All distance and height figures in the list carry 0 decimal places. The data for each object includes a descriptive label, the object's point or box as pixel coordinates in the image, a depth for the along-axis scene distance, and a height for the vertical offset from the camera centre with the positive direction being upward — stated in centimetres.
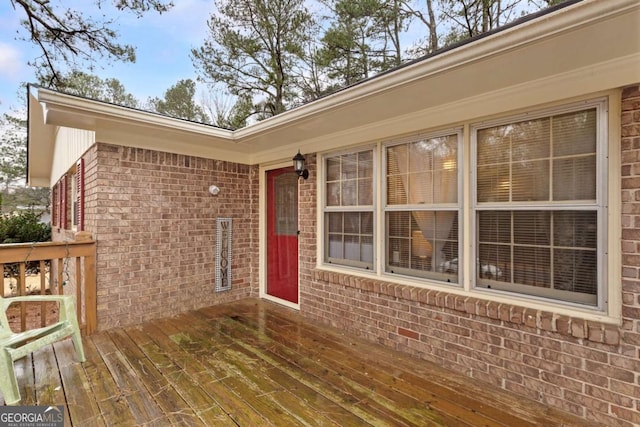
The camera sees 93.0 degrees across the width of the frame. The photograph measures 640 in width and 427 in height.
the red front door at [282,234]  451 -30
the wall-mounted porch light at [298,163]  398 +68
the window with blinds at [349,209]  355 +6
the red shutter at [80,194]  421 +30
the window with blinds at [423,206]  285 +8
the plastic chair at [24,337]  208 -95
